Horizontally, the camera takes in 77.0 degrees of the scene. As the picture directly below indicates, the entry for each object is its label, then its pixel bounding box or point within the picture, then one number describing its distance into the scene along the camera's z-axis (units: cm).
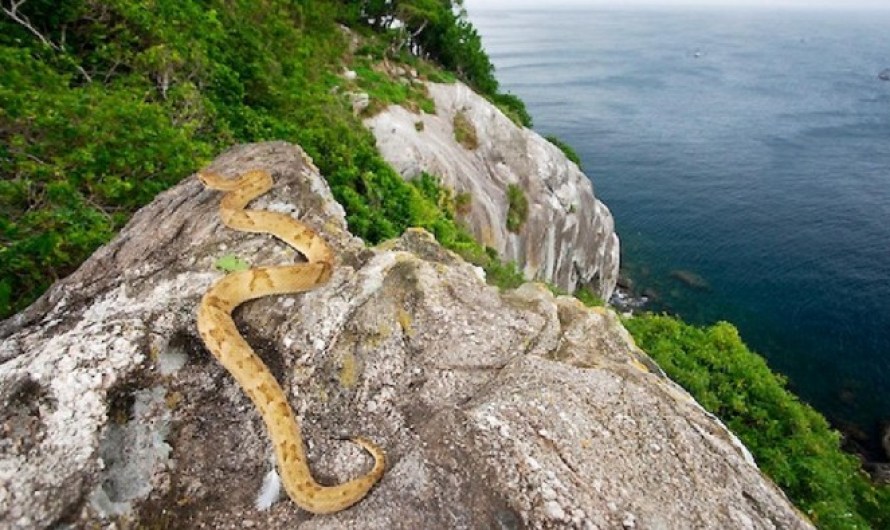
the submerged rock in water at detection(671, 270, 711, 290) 5169
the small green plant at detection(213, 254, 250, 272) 777
